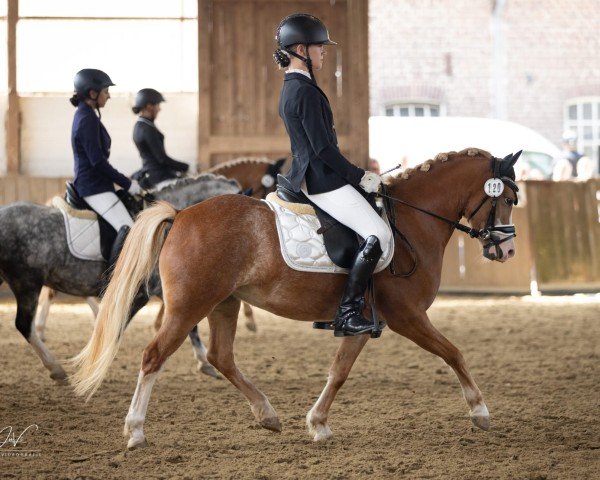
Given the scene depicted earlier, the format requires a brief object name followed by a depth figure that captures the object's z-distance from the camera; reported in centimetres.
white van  4578
